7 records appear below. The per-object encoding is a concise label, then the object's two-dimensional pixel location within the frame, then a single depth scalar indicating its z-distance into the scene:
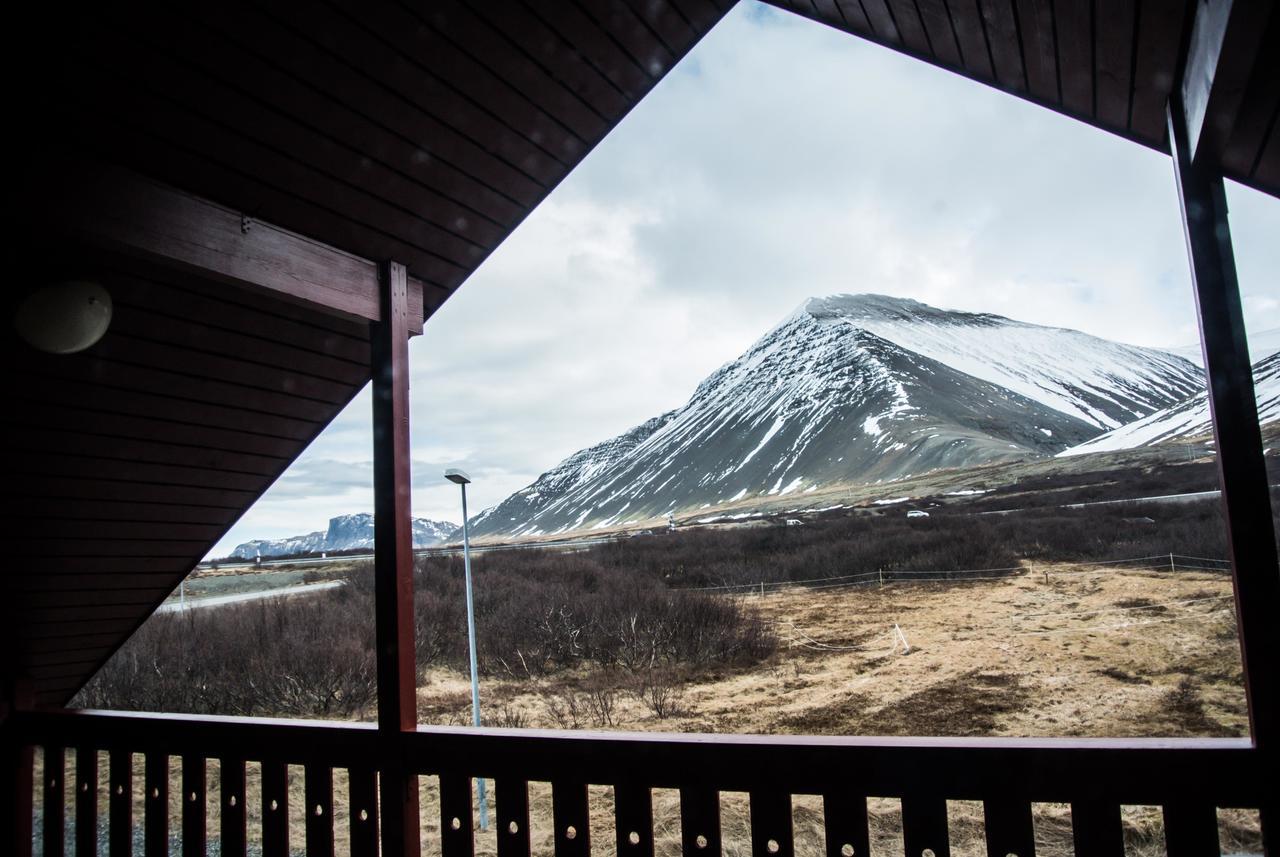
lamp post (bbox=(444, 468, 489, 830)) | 5.70
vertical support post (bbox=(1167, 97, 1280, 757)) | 1.27
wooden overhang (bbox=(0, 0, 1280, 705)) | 1.58
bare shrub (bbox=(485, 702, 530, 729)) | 7.65
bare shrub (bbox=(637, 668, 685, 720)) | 7.82
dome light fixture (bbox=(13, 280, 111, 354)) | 1.92
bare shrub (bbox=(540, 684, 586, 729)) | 7.81
